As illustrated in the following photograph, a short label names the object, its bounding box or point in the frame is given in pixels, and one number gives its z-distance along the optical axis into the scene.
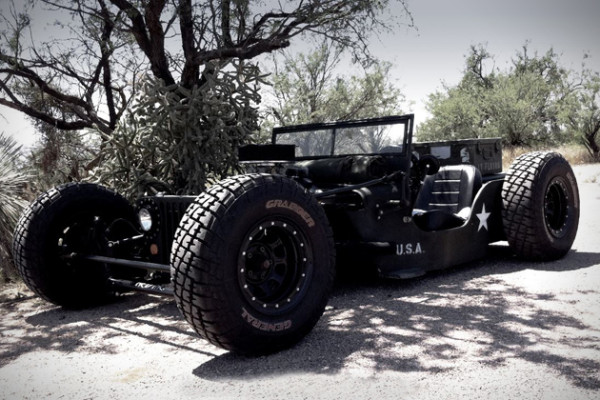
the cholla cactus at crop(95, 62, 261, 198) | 6.75
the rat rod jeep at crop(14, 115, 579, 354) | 3.14
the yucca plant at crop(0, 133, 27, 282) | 5.85
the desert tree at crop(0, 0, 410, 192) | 6.84
